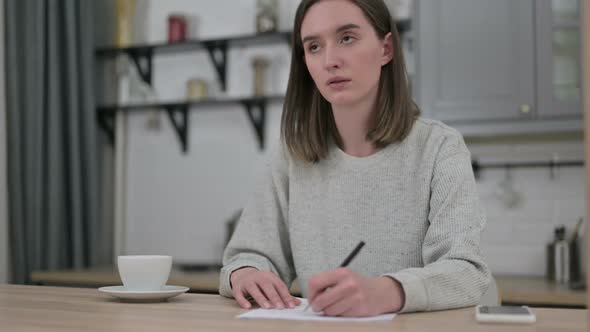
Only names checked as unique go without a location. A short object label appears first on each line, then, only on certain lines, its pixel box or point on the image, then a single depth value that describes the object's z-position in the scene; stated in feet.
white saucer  4.11
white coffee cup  4.26
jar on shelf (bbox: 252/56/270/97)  10.68
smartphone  3.24
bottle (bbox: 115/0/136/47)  11.53
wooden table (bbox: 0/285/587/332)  3.18
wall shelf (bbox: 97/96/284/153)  10.72
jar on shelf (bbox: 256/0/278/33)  10.55
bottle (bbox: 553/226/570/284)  9.11
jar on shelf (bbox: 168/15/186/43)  11.16
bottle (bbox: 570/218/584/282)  9.12
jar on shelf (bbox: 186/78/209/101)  11.05
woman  4.80
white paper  3.41
